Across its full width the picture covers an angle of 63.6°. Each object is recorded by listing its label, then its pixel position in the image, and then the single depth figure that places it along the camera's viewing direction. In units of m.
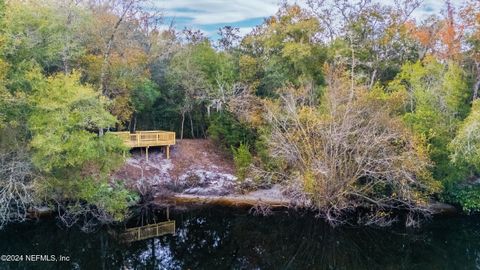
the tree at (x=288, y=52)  23.02
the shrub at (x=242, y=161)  21.64
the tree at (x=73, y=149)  13.88
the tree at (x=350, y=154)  15.76
